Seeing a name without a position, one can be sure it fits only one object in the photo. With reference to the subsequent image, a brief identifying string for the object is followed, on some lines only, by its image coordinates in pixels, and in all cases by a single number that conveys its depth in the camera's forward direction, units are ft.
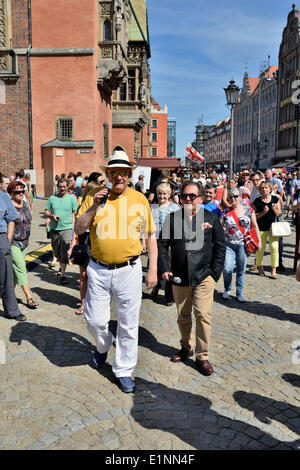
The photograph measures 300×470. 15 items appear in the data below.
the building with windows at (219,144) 377.09
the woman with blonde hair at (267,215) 28.14
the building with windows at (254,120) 219.20
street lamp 46.26
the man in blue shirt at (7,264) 18.76
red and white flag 70.91
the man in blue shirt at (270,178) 43.20
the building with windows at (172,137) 509.68
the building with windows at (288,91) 181.47
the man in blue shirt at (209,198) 22.88
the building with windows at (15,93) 69.15
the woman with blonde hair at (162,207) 23.02
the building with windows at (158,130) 243.60
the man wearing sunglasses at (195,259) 14.33
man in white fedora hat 12.62
